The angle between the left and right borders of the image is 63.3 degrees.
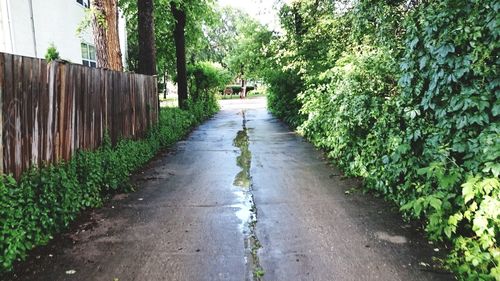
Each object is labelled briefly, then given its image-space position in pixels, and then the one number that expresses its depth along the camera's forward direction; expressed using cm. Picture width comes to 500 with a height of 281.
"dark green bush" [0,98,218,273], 360
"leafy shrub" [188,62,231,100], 1964
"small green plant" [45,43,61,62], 983
